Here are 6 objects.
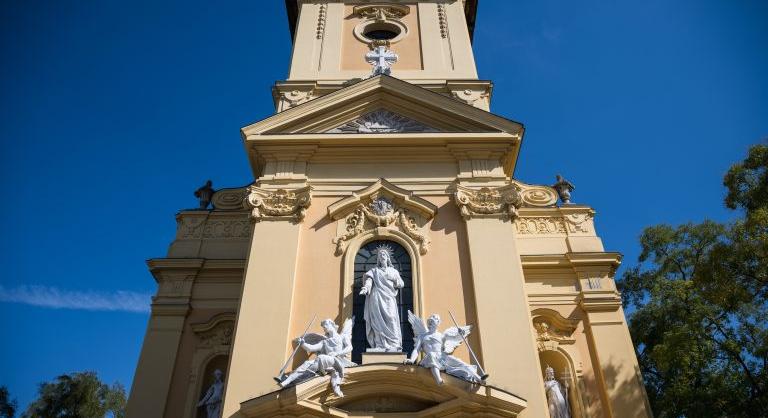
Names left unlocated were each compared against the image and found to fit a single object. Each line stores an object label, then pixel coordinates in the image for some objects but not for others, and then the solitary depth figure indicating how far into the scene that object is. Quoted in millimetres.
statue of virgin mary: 10234
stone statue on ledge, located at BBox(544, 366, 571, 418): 11627
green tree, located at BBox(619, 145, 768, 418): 11797
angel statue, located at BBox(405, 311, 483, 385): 9328
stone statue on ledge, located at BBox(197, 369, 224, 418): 11719
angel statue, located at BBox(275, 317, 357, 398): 9367
